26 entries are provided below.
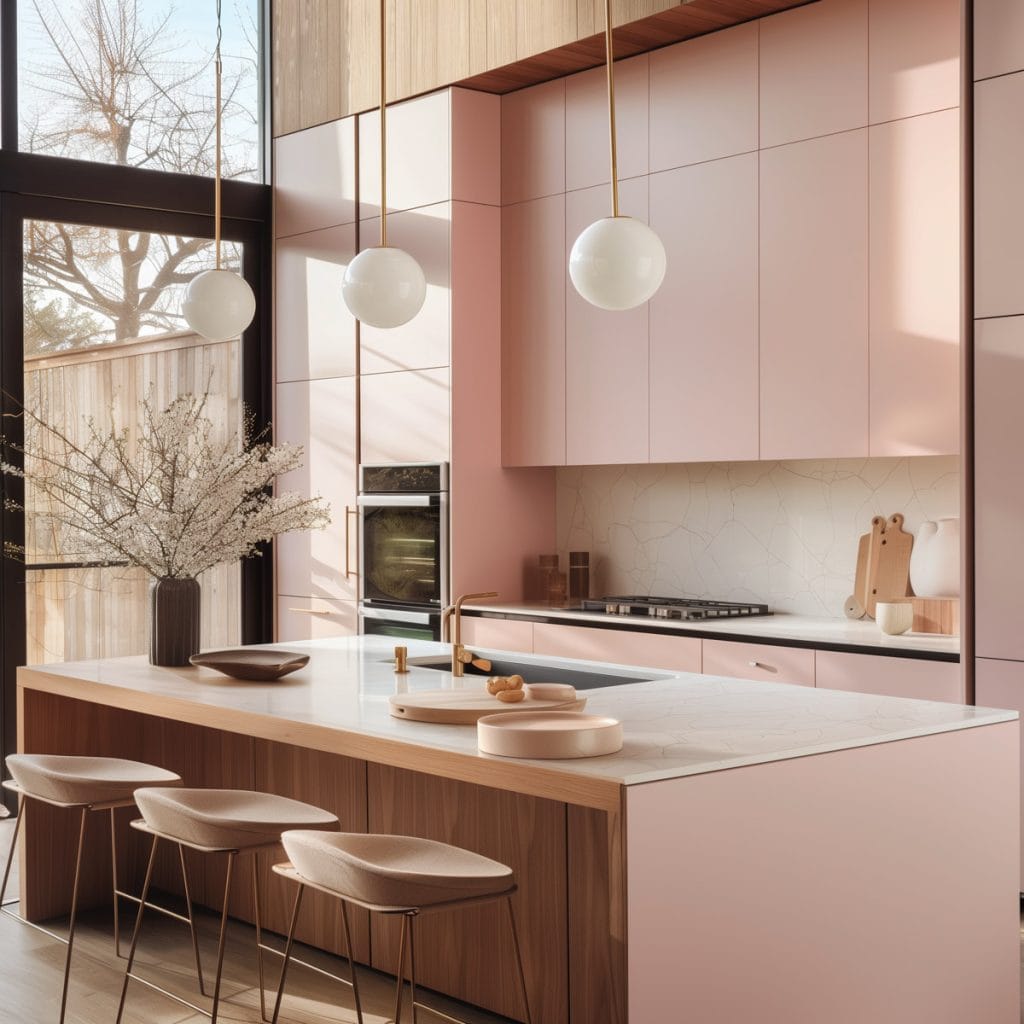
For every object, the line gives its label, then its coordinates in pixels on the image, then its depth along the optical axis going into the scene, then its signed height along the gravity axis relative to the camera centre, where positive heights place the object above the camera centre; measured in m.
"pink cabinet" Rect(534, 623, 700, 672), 4.97 -0.49
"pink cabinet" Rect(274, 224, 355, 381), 6.37 +0.94
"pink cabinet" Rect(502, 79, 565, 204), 5.79 +1.53
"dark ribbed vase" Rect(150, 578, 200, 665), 4.10 -0.33
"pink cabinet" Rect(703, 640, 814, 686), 4.61 -0.50
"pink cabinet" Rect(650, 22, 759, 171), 5.08 +1.52
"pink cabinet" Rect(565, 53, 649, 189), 5.46 +1.52
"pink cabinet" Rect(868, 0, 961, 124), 4.45 +1.45
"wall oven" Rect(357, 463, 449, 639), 5.92 -0.15
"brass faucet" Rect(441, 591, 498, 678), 3.70 -0.37
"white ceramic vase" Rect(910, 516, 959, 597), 4.72 -0.17
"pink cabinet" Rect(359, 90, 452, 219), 5.93 +1.53
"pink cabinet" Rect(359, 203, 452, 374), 5.90 +0.87
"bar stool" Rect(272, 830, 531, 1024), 2.50 -0.67
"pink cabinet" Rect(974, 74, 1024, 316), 4.05 +0.90
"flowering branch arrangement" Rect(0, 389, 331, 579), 4.08 +0.00
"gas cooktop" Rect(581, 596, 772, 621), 5.14 -0.36
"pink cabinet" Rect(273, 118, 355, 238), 6.37 +1.53
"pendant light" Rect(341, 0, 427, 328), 3.60 +0.58
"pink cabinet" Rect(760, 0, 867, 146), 4.72 +1.50
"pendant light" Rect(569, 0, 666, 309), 3.05 +0.54
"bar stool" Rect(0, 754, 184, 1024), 3.40 -0.66
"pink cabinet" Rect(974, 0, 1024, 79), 4.04 +1.36
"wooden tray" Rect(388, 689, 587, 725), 2.95 -0.41
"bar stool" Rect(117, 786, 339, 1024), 2.96 -0.66
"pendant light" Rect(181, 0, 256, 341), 4.06 +0.60
